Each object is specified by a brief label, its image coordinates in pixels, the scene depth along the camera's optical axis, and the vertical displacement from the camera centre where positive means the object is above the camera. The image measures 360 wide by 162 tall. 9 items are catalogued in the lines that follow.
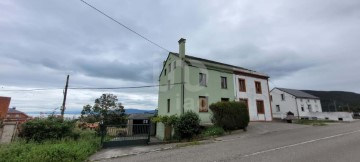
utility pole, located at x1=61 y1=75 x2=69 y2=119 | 18.49 +2.14
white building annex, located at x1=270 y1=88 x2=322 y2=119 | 42.66 +2.96
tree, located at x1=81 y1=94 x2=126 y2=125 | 28.48 +0.61
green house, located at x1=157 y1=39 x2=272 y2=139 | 18.50 +3.12
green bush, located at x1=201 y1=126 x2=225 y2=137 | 13.35 -1.29
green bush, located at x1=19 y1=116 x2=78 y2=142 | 9.88 -0.80
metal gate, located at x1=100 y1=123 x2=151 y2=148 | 10.98 -1.38
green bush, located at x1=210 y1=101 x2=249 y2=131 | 14.34 -0.11
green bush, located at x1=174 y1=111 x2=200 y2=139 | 13.36 -0.85
